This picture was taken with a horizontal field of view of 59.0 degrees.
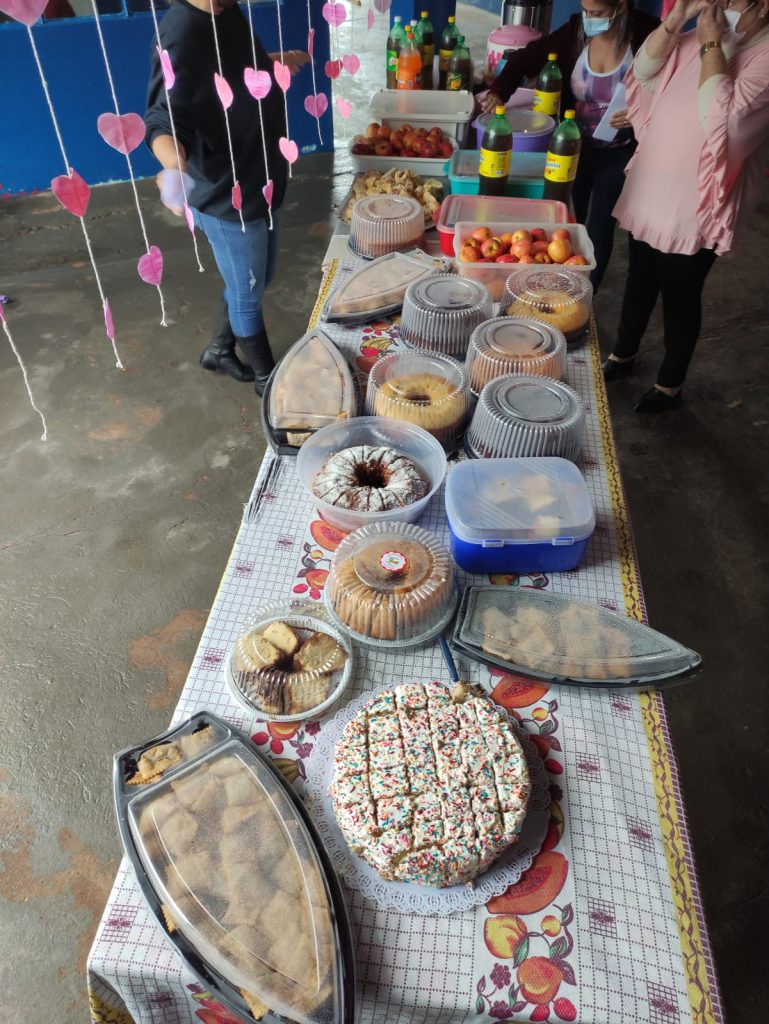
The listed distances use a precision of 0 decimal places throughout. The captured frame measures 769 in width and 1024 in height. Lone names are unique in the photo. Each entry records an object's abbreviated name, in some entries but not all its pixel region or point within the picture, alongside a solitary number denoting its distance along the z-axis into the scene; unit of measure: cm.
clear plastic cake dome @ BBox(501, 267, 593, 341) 210
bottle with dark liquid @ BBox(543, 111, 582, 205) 251
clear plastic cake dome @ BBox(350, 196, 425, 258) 250
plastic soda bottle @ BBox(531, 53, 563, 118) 297
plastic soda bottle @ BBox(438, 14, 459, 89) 357
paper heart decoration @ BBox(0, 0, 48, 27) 91
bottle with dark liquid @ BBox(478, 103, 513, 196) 254
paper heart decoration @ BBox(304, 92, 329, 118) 194
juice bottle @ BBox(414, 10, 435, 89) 344
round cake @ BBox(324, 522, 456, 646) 133
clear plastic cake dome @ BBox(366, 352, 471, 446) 176
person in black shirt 219
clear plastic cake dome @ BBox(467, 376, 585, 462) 164
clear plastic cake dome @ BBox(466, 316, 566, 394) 186
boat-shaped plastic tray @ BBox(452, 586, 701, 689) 129
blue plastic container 143
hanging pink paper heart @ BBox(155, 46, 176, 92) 130
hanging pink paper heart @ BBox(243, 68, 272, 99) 162
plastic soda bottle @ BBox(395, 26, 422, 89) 332
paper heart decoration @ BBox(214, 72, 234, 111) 150
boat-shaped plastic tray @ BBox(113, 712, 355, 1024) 93
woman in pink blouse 212
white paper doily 103
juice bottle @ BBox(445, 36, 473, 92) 341
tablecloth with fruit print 96
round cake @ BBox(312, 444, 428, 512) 154
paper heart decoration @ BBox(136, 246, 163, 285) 131
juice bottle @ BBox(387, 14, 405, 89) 360
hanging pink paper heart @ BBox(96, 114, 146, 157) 113
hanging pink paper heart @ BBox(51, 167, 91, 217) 107
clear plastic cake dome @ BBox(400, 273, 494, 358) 203
